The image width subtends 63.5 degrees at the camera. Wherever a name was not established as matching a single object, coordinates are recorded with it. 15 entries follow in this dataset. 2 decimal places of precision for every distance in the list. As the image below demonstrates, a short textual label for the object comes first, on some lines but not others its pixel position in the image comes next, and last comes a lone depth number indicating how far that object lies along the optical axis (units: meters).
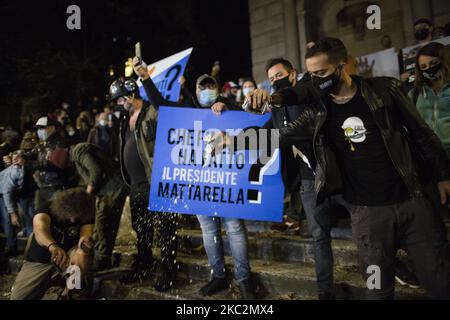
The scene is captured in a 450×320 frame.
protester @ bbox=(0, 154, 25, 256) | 5.59
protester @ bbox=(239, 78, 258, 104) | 6.27
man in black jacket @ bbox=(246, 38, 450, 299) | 2.41
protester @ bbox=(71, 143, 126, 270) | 4.93
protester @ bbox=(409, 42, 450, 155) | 3.22
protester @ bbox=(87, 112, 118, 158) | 8.28
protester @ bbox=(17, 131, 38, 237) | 5.86
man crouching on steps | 3.61
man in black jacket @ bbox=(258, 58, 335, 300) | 3.15
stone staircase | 3.67
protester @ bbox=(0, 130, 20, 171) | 5.39
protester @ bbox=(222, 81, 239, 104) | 8.16
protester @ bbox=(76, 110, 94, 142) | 9.37
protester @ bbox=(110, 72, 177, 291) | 4.22
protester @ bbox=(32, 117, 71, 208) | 5.08
